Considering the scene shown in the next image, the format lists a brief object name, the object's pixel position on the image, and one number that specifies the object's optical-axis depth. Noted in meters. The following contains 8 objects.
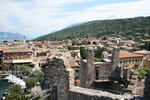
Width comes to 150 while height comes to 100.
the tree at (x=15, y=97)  16.55
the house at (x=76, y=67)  31.66
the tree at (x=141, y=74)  24.39
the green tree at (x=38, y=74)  31.88
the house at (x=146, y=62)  40.24
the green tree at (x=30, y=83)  26.60
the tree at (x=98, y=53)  53.12
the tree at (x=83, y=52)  53.96
